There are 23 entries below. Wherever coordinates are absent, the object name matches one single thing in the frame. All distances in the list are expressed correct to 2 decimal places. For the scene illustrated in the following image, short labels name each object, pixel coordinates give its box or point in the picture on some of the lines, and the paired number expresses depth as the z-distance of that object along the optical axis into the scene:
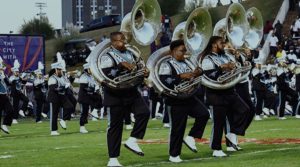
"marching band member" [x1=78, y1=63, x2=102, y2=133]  21.14
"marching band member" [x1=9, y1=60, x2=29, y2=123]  27.22
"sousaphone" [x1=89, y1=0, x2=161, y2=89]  12.12
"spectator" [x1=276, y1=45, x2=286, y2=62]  26.78
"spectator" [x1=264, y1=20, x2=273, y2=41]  41.29
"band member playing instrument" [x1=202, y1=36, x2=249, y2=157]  13.48
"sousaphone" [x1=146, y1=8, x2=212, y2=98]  12.72
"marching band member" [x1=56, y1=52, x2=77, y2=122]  20.89
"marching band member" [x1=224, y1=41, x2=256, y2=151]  14.11
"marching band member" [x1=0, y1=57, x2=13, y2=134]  20.03
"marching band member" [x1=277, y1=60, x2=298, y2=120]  24.58
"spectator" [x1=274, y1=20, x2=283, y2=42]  39.30
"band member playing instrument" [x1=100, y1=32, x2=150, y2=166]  12.16
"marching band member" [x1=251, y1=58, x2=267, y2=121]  25.38
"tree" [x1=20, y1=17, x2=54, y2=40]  83.12
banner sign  33.00
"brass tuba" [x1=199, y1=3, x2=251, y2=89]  14.03
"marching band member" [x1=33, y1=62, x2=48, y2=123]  28.34
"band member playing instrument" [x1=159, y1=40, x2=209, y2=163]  12.74
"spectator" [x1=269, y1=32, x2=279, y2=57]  37.62
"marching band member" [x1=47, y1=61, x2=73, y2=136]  20.61
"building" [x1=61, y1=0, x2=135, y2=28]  104.93
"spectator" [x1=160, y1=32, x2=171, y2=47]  32.26
